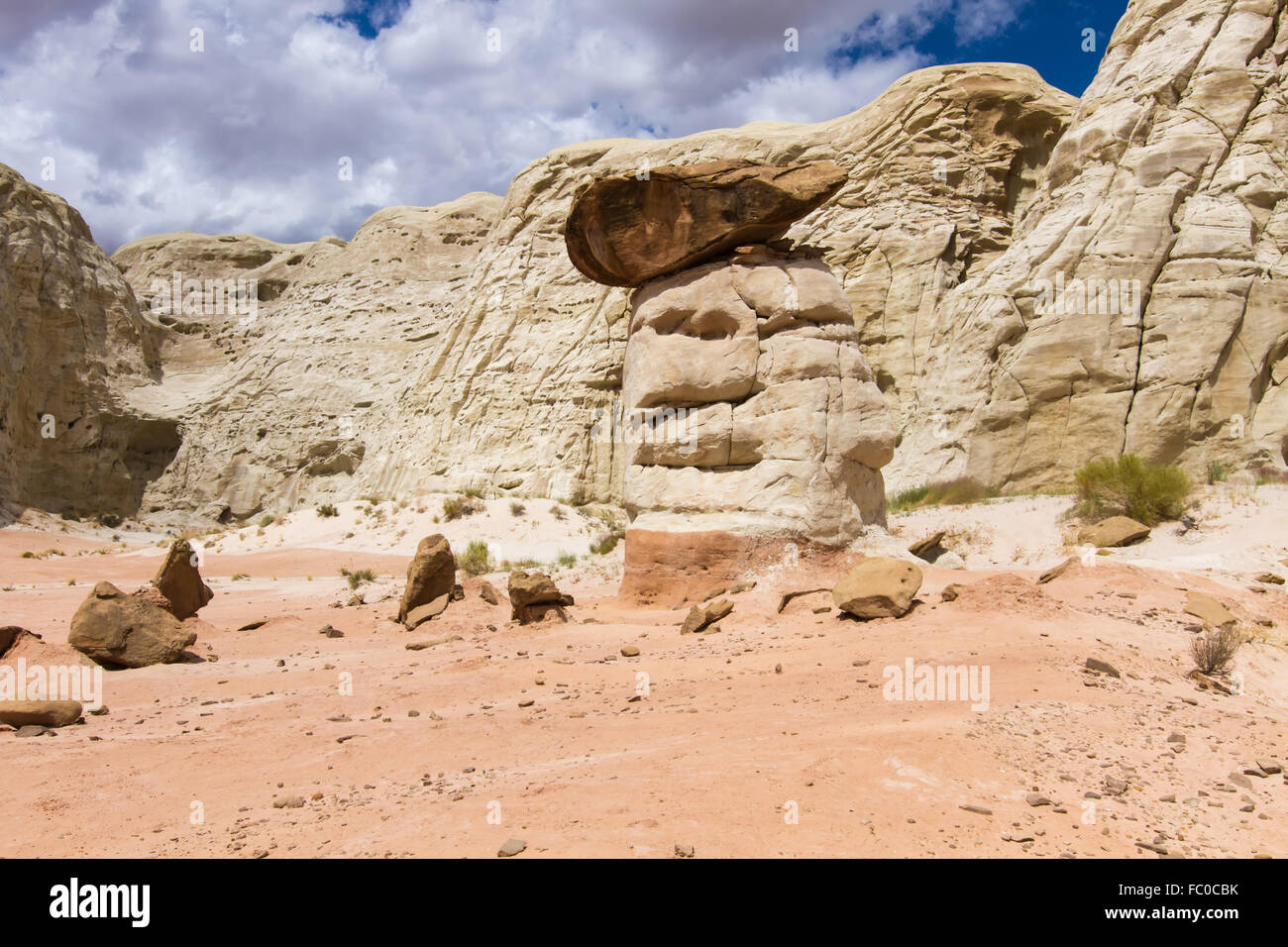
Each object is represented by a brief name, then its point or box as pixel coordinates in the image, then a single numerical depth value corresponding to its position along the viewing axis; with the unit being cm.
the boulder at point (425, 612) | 905
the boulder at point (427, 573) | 927
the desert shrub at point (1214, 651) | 522
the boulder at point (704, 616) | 730
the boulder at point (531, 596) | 838
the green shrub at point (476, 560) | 1382
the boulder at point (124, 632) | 682
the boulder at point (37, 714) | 501
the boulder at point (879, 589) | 650
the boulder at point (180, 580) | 930
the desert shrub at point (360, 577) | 1302
